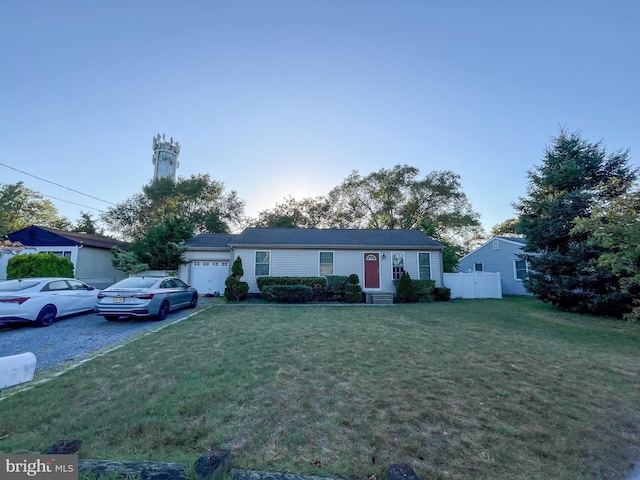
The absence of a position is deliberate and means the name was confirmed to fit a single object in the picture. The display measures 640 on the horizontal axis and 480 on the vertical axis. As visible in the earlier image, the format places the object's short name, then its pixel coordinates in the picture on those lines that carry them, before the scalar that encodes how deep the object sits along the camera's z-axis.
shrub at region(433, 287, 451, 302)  14.17
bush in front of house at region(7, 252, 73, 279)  12.16
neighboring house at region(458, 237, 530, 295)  17.14
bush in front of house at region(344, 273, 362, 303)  13.30
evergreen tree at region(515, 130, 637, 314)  9.83
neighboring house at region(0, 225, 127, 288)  17.28
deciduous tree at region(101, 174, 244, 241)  25.62
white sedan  6.82
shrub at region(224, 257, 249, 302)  12.81
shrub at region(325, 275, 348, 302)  13.81
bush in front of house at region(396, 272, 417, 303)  13.55
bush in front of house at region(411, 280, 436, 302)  13.90
